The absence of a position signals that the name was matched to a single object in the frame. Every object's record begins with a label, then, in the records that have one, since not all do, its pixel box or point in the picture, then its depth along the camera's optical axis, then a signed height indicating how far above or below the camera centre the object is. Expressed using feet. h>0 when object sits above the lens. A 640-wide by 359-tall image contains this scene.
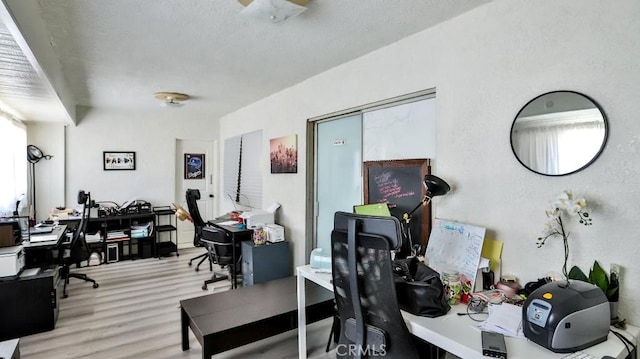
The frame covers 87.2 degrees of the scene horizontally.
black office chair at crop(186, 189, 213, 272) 14.90 -1.50
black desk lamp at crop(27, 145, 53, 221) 16.12 +0.96
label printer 4.23 -1.81
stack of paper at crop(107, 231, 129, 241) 16.93 -2.94
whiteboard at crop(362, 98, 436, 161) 8.29 +1.22
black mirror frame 5.23 +0.66
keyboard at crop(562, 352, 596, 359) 4.07 -2.19
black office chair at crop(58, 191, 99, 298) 12.55 -2.89
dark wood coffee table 7.51 -3.40
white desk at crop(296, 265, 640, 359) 4.32 -2.25
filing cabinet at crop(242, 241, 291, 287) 12.54 -3.25
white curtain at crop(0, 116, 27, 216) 12.31 +0.55
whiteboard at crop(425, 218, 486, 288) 6.48 -1.46
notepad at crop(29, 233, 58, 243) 11.18 -2.04
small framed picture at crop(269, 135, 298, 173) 12.97 +0.94
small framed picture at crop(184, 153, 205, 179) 20.63 +0.71
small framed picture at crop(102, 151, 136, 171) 18.37 +0.96
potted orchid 5.34 -0.65
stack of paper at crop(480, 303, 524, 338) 4.80 -2.15
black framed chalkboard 8.27 -0.31
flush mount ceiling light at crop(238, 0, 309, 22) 6.25 +3.24
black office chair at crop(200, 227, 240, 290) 13.24 -2.83
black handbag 5.35 -1.92
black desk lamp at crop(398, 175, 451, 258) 7.20 -0.40
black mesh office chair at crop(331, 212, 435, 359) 4.99 -1.71
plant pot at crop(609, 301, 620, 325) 4.94 -1.95
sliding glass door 10.61 +0.24
